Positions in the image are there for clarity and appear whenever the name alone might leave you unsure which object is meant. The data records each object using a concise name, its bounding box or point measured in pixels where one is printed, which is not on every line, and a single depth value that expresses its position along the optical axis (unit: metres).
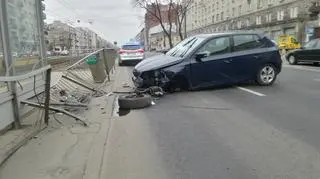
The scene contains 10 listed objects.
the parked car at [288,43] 27.75
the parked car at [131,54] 16.13
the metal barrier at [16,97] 3.90
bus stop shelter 3.84
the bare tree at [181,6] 33.85
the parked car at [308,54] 12.69
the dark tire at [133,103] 5.26
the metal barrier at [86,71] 7.05
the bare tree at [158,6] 31.03
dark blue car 6.37
